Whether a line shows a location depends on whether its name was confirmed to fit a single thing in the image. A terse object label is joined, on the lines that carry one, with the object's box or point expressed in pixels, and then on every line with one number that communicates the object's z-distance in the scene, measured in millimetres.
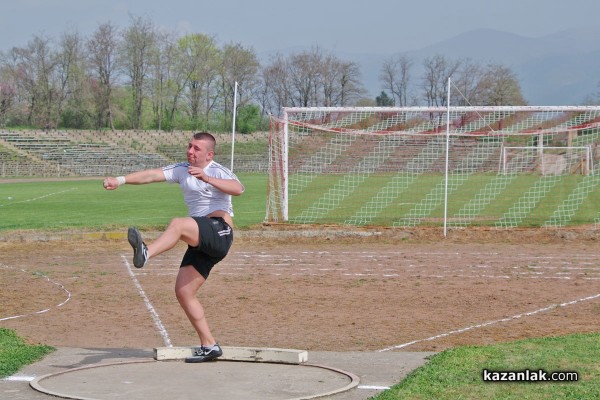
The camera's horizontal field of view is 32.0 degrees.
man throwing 8688
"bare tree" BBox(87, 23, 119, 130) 92062
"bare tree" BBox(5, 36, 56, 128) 91088
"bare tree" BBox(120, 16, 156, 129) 93688
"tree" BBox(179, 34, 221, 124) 98438
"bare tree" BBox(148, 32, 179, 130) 96188
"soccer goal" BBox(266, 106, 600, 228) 25891
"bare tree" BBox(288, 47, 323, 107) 98312
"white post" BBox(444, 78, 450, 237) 22347
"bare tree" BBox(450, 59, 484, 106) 91038
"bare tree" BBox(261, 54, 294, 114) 99625
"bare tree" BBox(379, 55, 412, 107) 104562
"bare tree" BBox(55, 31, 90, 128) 92125
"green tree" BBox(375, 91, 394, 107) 108725
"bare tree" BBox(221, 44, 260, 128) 98562
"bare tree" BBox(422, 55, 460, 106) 96688
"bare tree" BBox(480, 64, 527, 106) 88500
